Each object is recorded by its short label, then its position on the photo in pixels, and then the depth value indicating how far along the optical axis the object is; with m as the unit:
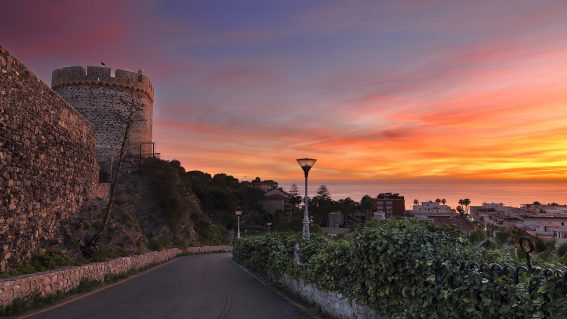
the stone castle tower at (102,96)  48.12
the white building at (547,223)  62.16
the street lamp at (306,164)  14.85
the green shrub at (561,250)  8.02
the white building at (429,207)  168.52
